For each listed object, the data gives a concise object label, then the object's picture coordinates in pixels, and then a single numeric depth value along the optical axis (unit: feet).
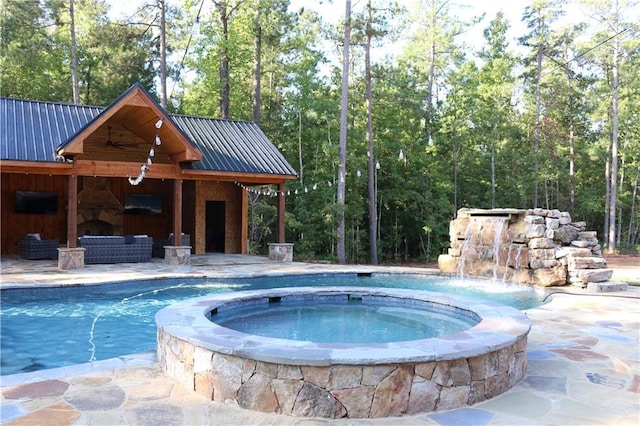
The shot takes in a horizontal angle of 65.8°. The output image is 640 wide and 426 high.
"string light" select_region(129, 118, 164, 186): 38.63
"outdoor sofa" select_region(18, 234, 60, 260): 41.81
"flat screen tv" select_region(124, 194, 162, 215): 51.70
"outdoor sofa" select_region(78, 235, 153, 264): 39.55
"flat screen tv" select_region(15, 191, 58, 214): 46.91
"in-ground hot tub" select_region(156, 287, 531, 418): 11.20
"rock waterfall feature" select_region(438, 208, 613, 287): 33.47
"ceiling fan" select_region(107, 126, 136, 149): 47.19
